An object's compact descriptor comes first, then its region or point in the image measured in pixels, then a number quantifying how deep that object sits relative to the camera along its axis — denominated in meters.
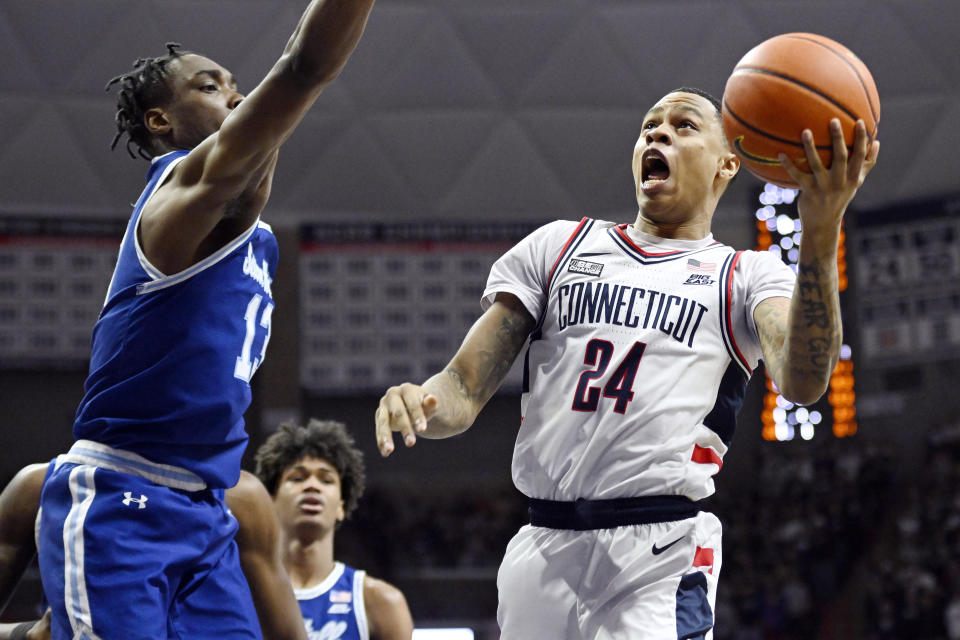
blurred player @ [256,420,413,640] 5.45
